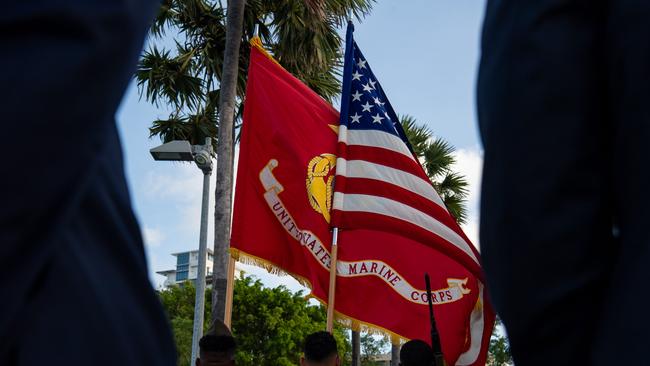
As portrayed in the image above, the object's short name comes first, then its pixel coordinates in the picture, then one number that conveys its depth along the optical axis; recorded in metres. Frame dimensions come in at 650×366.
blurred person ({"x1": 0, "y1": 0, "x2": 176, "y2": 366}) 0.79
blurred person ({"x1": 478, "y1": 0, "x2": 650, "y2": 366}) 0.98
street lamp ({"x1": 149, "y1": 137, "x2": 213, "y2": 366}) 9.95
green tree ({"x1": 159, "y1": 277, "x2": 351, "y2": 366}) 33.56
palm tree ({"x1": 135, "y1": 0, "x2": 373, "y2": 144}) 12.45
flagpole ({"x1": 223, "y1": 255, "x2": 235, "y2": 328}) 6.54
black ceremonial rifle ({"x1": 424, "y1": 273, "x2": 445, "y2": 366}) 5.20
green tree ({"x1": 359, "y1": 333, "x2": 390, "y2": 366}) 65.09
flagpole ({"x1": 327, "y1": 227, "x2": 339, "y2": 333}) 6.24
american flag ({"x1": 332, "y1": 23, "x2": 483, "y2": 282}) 7.06
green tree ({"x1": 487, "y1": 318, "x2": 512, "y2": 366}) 44.88
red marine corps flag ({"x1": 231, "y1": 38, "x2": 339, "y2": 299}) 7.00
